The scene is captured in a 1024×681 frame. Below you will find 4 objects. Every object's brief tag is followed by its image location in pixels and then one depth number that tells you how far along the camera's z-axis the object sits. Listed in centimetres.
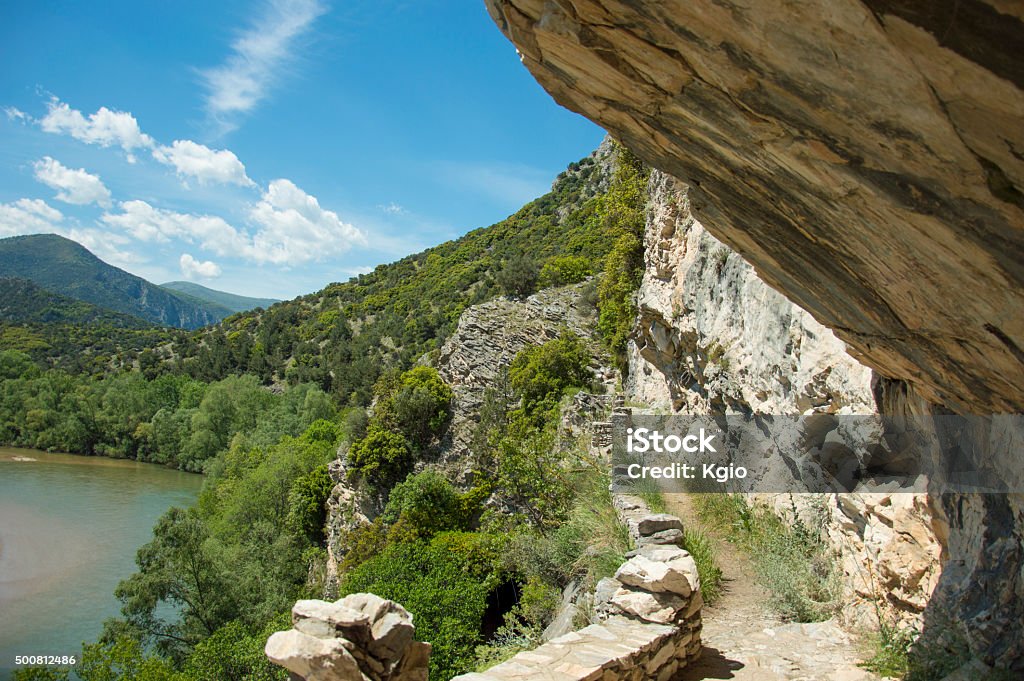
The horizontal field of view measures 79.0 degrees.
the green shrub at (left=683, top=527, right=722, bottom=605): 731
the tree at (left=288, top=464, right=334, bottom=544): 2582
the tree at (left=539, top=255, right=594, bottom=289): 2745
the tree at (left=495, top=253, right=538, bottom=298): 2728
